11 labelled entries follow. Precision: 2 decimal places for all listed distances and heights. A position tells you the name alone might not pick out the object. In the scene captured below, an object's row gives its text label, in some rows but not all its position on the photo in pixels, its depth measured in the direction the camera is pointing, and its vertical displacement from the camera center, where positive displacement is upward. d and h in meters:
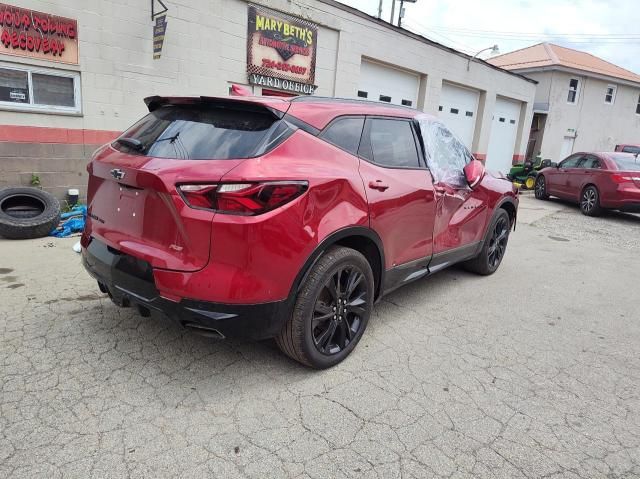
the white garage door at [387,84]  12.09 +1.62
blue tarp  6.24 -1.48
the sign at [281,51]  9.26 +1.74
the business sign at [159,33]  7.42 +1.46
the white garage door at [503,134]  18.30 +0.72
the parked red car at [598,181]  10.66 -0.54
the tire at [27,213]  5.82 -1.33
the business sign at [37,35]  6.43 +1.14
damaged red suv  2.46 -0.49
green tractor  16.86 -0.77
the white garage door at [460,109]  15.21 +1.34
